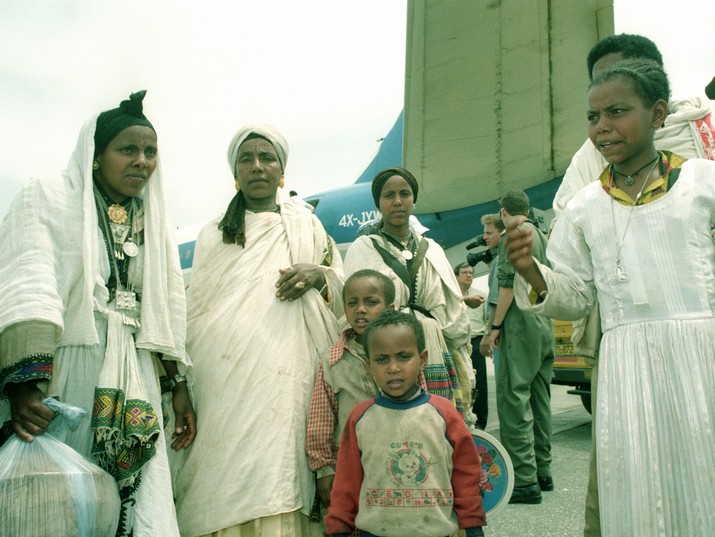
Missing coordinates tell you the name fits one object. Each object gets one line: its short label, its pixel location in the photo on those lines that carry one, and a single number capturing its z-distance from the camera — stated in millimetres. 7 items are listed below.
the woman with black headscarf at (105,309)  1766
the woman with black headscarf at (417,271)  2691
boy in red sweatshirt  1906
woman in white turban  2154
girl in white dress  1517
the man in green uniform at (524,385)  3500
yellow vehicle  5383
